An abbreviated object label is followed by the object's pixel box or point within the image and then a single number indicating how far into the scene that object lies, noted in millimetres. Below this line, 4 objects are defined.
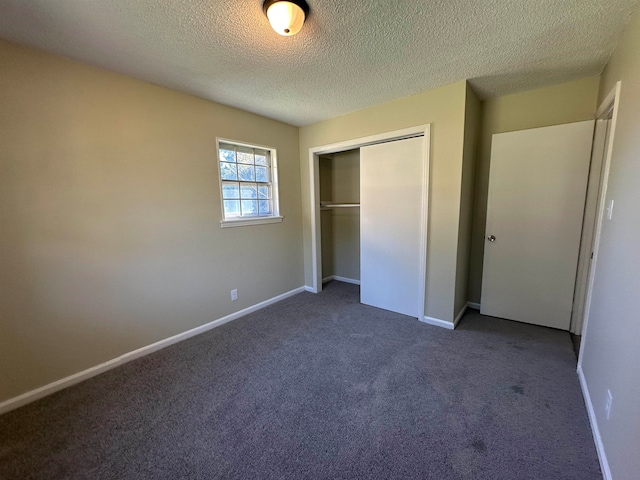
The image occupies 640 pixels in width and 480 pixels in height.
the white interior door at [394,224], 2832
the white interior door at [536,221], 2510
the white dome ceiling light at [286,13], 1359
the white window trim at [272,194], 2867
